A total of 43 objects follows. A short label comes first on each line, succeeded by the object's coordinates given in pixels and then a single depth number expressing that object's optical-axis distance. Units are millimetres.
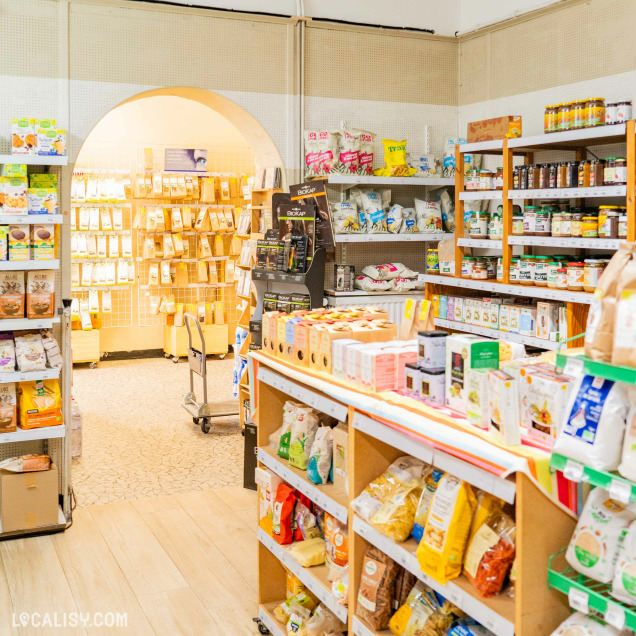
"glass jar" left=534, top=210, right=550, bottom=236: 4535
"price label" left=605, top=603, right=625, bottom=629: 1752
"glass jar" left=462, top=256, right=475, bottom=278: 5176
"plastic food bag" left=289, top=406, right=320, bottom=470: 3297
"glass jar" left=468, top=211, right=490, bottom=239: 5117
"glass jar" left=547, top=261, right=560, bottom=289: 4445
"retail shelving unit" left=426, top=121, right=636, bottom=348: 4012
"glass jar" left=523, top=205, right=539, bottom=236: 4609
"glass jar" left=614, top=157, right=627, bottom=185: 4043
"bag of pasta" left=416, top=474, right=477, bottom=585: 2242
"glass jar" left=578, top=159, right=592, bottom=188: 4234
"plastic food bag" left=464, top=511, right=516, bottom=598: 2162
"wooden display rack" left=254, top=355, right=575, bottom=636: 2002
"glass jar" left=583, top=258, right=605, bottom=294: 4188
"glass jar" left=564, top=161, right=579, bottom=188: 4328
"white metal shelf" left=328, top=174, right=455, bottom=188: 5449
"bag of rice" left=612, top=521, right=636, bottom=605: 1766
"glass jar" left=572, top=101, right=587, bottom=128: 4262
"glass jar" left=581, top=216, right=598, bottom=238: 4230
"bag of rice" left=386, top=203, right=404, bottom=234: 5707
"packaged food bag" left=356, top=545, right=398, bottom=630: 2676
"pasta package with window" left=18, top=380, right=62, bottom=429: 4582
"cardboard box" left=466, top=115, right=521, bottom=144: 4922
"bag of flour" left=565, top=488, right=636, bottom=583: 1865
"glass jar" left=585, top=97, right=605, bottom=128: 4199
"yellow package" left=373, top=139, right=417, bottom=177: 5660
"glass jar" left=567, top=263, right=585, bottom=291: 4273
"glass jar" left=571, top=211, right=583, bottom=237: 4301
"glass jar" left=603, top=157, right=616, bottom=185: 4090
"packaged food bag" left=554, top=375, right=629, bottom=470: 1785
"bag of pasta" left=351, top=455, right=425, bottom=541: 2545
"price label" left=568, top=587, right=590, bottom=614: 1869
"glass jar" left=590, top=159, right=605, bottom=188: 4172
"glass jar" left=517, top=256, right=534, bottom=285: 4656
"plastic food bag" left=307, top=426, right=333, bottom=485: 3121
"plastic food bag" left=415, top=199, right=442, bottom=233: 5832
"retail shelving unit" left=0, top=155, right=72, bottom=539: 4441
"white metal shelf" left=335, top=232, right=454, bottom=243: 5469
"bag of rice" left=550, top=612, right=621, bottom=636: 1912
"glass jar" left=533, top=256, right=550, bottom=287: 4547
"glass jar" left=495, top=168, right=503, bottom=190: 4977
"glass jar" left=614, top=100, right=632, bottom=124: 4086
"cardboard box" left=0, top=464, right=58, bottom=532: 4520
